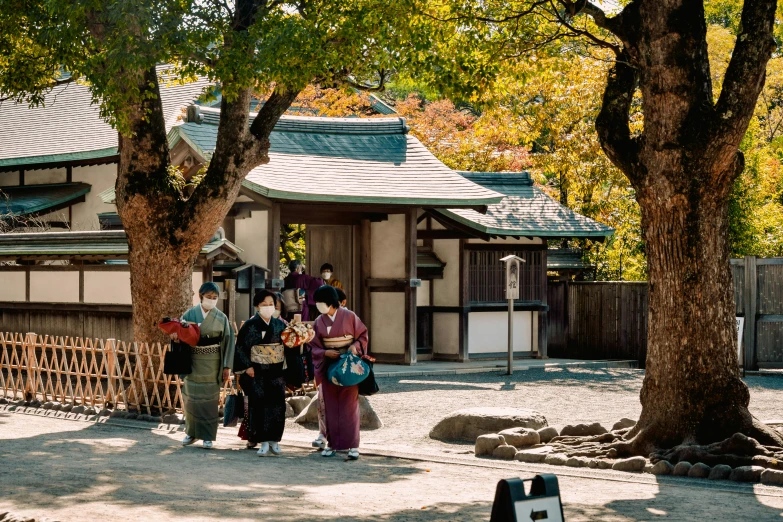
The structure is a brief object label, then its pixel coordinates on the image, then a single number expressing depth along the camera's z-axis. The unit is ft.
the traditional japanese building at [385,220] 64.08
